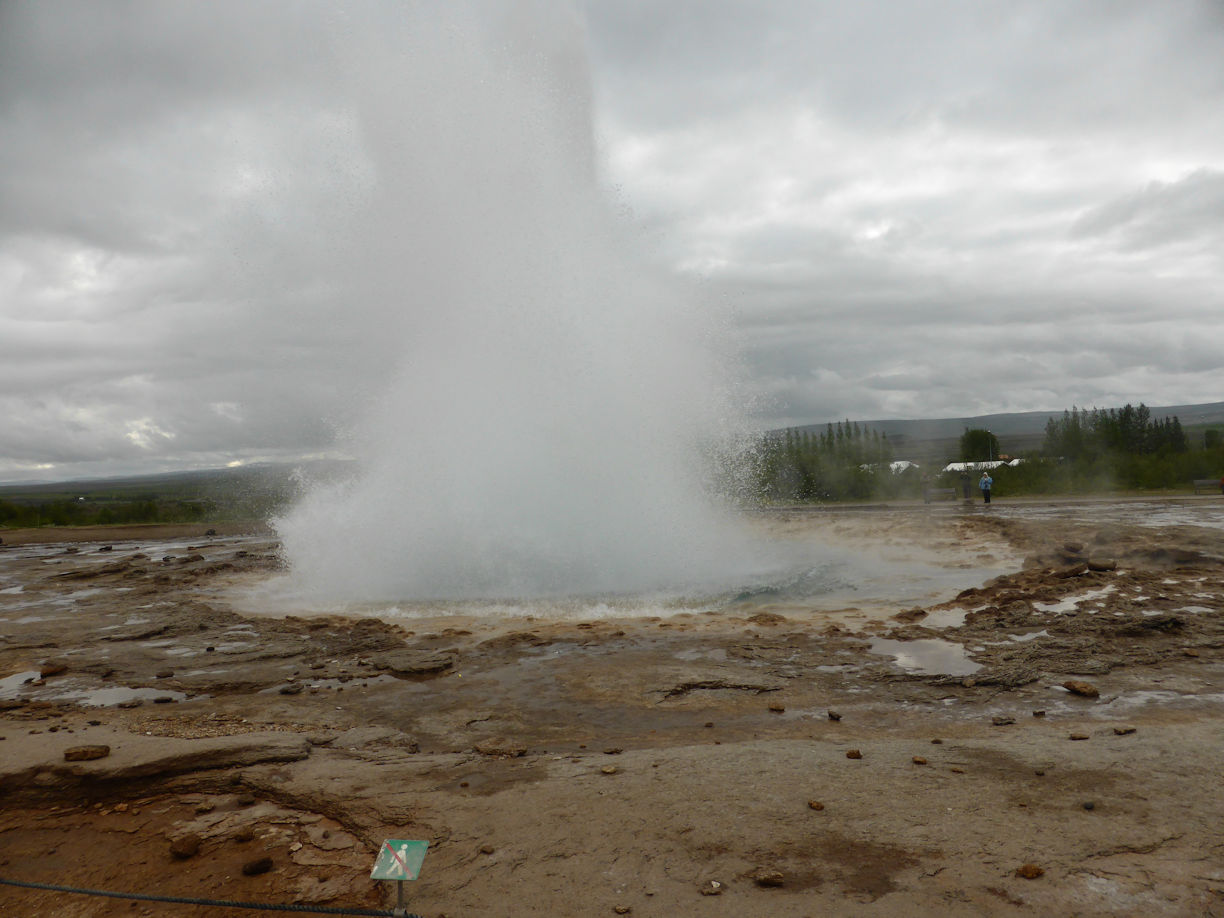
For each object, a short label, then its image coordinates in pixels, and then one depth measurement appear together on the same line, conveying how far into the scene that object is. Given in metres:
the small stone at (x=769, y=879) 3.35
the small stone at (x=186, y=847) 3.93
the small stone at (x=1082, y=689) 5.87
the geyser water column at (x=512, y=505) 12.71
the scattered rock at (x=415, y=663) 7.64
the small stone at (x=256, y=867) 3.71
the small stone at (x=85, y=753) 5.06
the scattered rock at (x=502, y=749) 5.17
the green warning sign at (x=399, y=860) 2.97
